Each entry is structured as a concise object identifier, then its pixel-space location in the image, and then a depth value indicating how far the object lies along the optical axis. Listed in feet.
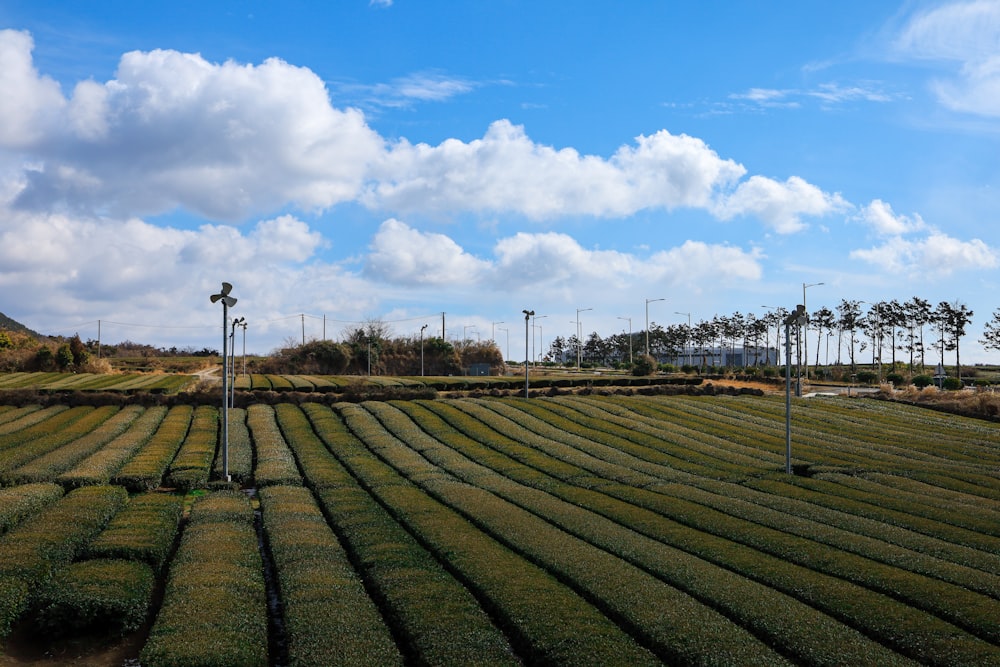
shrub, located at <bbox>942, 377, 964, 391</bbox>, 255.50
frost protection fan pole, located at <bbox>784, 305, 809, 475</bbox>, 109.52
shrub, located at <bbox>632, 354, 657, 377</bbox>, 293.23
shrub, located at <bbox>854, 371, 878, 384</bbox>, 298.35
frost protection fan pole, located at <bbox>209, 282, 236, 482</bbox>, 98.22
